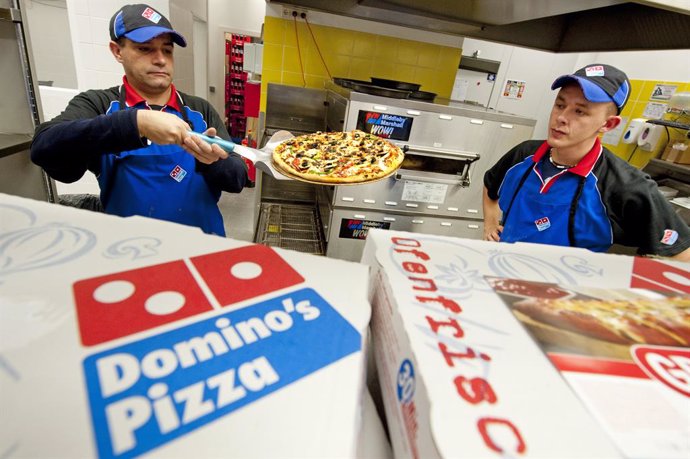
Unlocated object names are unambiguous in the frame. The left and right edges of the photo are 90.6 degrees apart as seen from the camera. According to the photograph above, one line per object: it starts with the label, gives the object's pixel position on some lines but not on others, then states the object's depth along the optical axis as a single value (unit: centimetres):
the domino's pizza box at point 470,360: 30
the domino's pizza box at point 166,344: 27
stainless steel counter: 153
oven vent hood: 111
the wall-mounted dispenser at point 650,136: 311
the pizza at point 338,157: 125
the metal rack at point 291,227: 235
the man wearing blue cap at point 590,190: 121
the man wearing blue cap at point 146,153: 106
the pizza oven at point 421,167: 195
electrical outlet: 246
